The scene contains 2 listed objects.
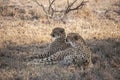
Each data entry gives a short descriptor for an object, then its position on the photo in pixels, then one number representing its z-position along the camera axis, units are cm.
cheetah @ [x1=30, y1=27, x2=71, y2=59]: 1919
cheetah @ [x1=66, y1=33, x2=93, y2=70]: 1711
